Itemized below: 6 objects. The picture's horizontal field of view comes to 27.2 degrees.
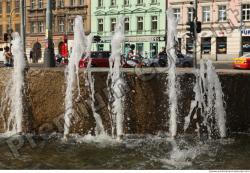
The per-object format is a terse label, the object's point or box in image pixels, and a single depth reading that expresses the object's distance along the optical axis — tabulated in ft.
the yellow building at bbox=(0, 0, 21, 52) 206.39
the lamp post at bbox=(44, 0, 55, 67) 43.98
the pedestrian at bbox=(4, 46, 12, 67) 69.73
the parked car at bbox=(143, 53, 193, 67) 96.22
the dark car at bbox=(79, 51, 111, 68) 93.34
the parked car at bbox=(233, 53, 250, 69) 96.86
